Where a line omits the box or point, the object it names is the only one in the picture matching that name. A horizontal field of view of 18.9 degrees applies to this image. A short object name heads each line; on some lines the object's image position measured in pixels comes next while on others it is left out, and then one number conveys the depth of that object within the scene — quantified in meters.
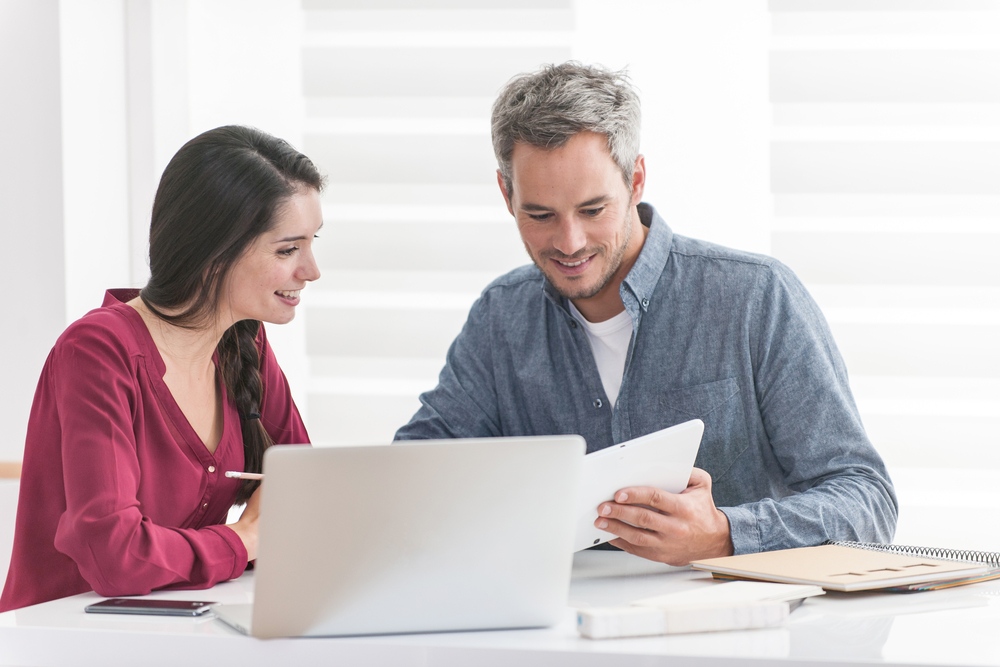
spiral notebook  3.53
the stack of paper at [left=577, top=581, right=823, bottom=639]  3.39
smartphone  3.50
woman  3.65
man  3.95
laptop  3.36
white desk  3.35
